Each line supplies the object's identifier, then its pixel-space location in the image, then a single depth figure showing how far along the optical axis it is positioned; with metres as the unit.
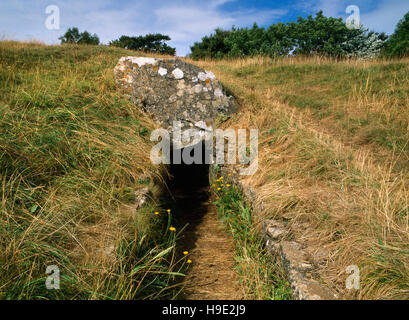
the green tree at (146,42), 21.41
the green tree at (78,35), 23.23
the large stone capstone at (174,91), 5.05
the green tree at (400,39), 15.46
